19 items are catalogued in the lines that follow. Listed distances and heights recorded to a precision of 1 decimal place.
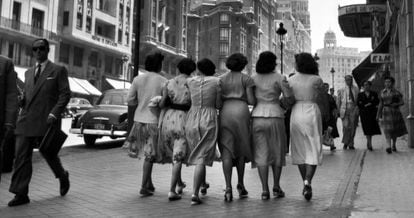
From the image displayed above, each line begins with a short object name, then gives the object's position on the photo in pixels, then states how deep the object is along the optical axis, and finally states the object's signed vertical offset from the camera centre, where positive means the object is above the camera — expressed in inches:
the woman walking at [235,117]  209.2 +11.9
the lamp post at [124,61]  1722.4 +330.0
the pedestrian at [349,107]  441.7 +38.6
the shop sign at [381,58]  656.4 +135.8
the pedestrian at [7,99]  169.6 +15.6
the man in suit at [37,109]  198.7 +13.5
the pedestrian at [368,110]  433.7 +35.0
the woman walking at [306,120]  213.2 +11.6
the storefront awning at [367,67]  898.0 +210.6
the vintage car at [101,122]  500.7 +19.2
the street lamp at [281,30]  890.1 +238.3
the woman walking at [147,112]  223.1 +14.8
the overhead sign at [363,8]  1011.5 +335.6
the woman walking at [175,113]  212.1 +13.8
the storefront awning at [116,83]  1715.7 +234.3
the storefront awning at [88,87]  1523.1 +190.3
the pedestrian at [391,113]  414.0 +30.6
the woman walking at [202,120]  204.1 +10.0
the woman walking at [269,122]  211.6 +9.8
